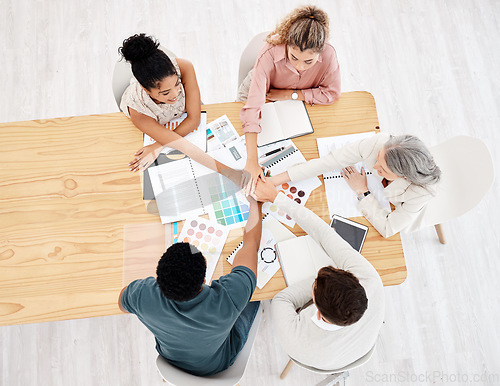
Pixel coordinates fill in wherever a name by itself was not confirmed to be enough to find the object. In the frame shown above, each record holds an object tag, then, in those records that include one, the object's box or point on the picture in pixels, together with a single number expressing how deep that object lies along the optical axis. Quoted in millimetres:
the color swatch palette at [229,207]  1523
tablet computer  1512
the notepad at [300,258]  1465
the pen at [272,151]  1641
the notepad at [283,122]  1631
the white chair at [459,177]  1590
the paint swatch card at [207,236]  1478
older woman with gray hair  1426
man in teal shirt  1101
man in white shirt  1192
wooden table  1437
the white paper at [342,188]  1551
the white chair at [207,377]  1271
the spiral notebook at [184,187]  1532
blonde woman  1520
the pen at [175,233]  1503
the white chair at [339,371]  1362
